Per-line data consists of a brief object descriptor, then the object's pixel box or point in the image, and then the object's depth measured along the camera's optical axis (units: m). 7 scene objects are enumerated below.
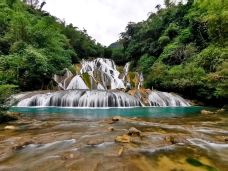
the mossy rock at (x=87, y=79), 17.61
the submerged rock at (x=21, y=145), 3.33
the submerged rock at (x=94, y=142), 3.52
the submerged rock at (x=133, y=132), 4.08
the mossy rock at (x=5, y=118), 5.82
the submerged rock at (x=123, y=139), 3.63
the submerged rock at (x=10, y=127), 4.91
